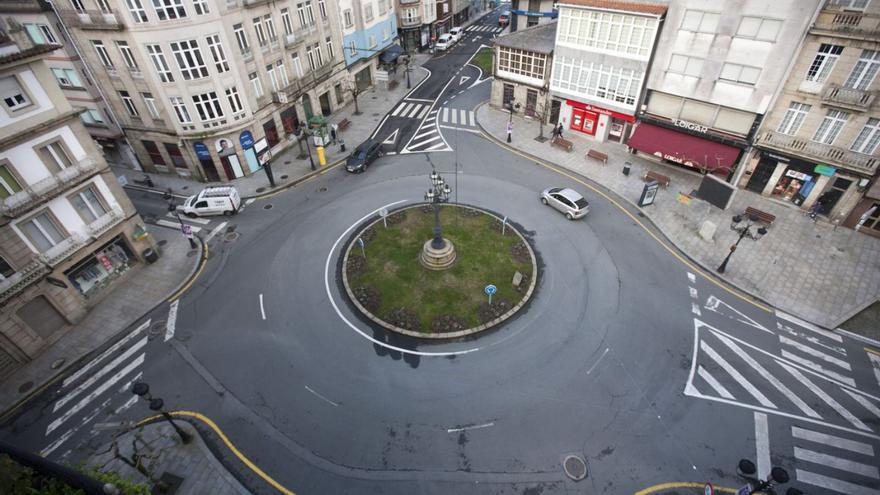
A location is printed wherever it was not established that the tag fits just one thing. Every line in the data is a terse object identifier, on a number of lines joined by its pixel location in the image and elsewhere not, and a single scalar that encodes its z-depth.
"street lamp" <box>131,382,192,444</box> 15.70
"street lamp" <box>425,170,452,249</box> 25.41
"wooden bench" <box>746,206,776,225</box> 30.75
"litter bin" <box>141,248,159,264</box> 29.56
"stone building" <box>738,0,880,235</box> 26.20
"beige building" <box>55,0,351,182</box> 29.94
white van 33.19
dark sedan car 38.38
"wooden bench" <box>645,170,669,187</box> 34.84
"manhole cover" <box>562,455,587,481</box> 18.25
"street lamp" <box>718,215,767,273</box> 30.09
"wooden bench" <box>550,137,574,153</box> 40.09
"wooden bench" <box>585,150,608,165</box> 38.00
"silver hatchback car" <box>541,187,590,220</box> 31.67
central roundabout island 24.94
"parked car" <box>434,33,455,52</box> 66.31
